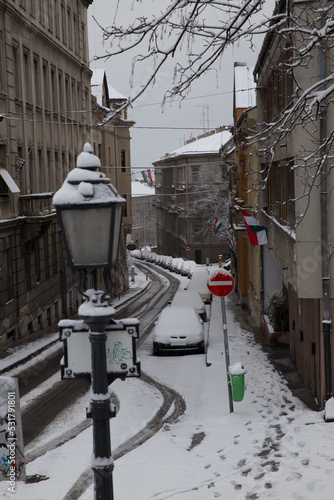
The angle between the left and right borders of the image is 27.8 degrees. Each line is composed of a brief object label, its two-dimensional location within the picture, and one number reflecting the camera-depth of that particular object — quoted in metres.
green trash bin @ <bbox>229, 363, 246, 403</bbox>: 12.73
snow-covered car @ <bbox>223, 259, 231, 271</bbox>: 57.82
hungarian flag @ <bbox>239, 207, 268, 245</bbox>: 18.80
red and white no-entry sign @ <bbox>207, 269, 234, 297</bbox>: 12.83
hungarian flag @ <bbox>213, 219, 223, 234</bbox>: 37.84
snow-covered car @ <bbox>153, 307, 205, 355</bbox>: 19.55
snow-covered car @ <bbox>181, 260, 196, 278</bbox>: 61.95
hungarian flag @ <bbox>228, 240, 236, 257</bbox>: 41.41
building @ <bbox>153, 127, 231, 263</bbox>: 75.81
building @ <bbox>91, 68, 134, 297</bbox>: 50.22
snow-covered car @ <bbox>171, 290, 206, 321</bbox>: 27.03
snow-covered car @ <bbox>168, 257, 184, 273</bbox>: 70.25
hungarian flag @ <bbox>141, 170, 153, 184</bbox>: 53.12
